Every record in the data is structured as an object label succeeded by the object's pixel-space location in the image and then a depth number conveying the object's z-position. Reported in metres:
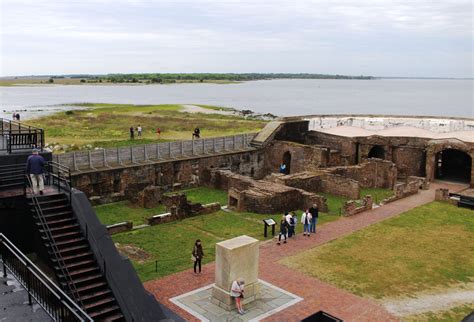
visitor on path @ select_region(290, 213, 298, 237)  19.33
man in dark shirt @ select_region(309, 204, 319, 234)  20.11
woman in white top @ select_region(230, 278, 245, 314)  13.19
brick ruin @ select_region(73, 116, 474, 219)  24.41
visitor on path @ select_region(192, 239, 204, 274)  15.56
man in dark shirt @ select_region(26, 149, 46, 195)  12.95
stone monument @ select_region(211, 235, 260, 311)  13.48
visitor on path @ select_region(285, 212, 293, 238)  19.12
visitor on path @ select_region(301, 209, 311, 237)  19.69
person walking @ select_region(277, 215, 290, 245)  18.80
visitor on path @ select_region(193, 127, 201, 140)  40.76
